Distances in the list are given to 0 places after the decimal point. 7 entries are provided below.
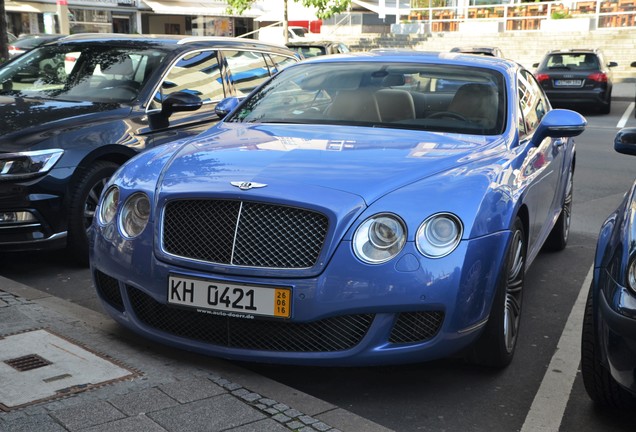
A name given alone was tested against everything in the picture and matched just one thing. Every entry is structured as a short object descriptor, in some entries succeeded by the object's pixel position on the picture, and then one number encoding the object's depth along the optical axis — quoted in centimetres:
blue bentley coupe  372
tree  3366
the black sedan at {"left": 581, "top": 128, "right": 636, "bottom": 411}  324
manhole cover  354
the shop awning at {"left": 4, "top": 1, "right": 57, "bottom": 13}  3706
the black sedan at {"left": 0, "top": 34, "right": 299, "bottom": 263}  573
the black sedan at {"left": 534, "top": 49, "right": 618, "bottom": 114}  2064
